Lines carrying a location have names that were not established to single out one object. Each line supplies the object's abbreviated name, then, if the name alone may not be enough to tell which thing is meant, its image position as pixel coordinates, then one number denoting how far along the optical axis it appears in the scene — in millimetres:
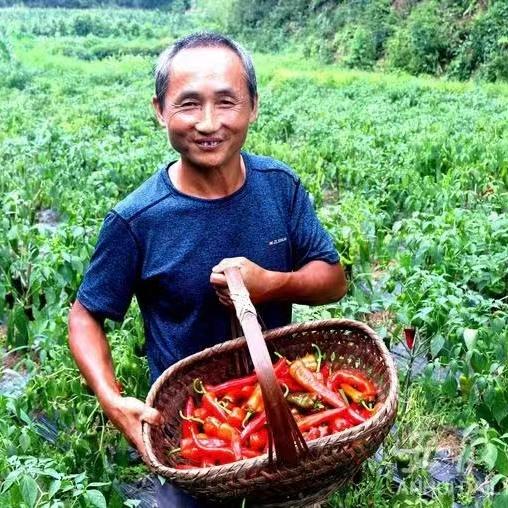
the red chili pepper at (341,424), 1944
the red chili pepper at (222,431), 1935
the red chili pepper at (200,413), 2021
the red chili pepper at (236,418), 2004
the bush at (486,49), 16094
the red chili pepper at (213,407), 2004
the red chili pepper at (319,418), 1959
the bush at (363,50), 20812
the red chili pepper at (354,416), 1960
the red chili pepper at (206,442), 1935
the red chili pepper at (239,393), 2060
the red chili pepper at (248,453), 1897
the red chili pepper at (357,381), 2037
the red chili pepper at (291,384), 2078
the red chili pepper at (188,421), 2023
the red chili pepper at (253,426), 1957
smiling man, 1831
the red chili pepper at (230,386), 2071
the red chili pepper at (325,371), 2131
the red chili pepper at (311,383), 2031
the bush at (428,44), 18156
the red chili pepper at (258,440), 1931
